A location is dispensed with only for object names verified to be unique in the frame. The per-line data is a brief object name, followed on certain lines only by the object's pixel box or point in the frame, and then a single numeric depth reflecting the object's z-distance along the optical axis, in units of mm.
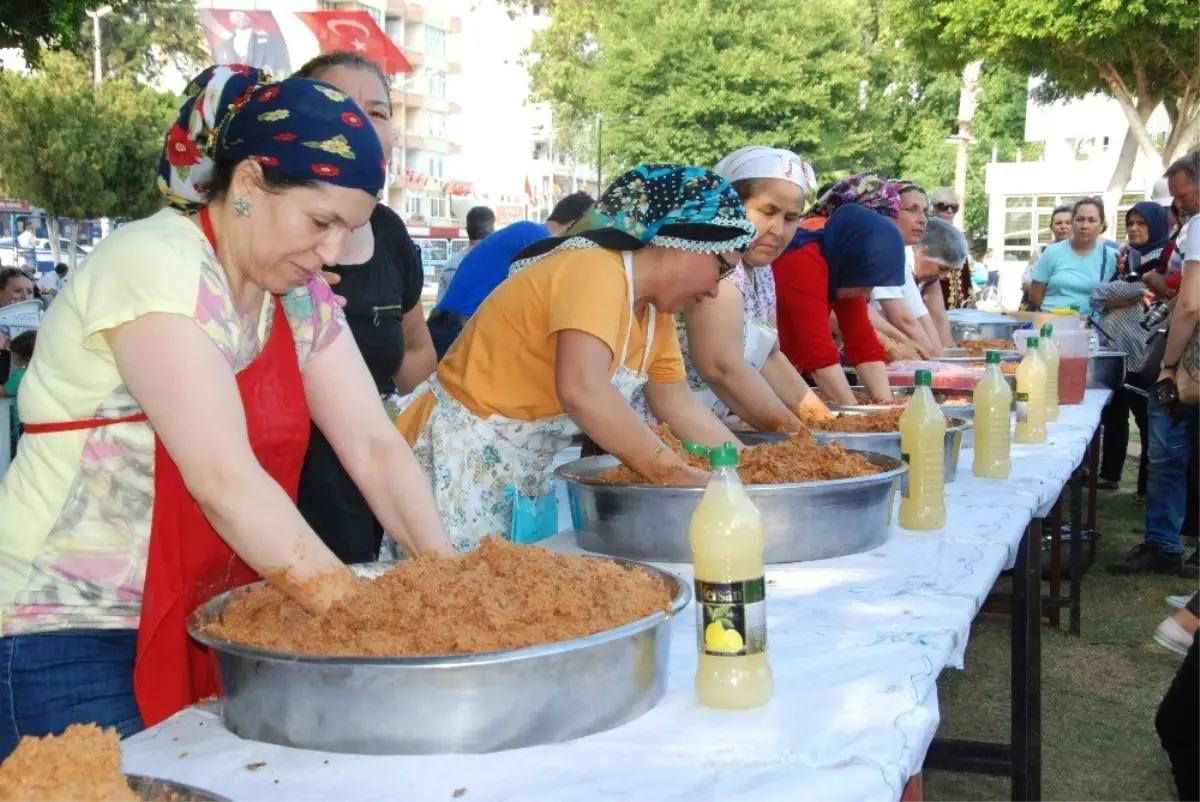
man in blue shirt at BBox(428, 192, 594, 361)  5266
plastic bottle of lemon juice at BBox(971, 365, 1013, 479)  3258
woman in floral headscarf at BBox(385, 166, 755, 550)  2379
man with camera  5660
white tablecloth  1251
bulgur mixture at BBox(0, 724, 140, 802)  956
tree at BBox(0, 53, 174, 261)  22766
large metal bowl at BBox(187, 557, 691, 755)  1246
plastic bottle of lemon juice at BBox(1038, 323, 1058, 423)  4488
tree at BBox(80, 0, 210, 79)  35906
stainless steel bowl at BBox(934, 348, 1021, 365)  5238
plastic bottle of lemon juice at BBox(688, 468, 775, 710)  1465
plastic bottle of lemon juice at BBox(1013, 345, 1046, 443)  3994
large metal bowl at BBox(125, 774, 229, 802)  1036
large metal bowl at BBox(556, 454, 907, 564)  2178
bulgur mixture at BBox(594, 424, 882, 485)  2291
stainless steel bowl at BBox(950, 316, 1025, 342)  7160
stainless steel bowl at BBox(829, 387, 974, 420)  3623
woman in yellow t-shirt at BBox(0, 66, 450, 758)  1438
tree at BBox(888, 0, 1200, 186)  14516
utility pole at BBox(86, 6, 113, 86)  27322
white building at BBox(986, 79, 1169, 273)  29906
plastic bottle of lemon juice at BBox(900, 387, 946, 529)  2580
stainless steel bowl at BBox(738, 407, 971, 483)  2918
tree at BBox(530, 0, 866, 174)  26484
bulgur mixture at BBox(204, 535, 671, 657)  1313
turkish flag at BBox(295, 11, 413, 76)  16234
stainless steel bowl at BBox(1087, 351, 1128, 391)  5730
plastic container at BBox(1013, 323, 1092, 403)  5047
